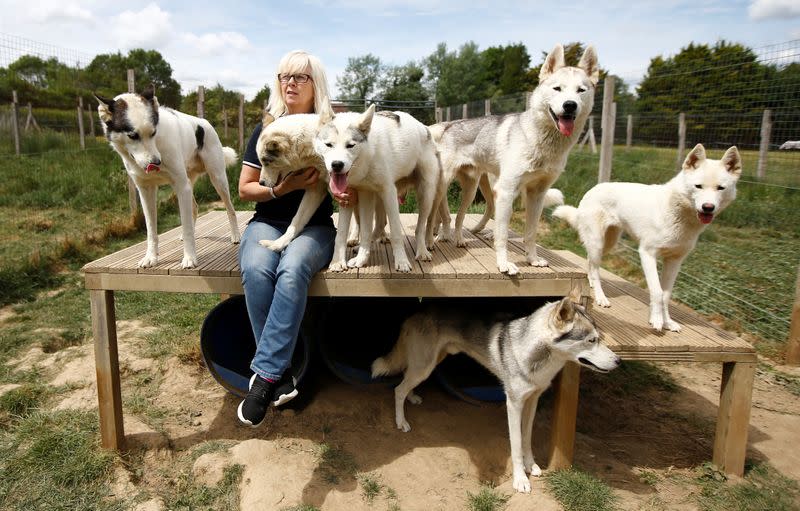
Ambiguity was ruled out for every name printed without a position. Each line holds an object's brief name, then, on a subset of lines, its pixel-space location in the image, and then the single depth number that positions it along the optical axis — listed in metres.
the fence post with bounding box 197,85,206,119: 9.27
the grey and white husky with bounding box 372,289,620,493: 2.79
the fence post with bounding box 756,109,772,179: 7.13
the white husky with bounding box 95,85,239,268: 2.85
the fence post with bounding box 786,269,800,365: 4.46
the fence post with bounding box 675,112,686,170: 8.75
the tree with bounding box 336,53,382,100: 32.03
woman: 2.83
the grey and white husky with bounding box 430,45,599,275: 2.90
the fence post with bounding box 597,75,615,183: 6.54
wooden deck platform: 3.12
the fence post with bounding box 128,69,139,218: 7.86
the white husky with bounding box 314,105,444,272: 2.76
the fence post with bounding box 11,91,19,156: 9.61
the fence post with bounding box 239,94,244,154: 11.95
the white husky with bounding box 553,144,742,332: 3.07
